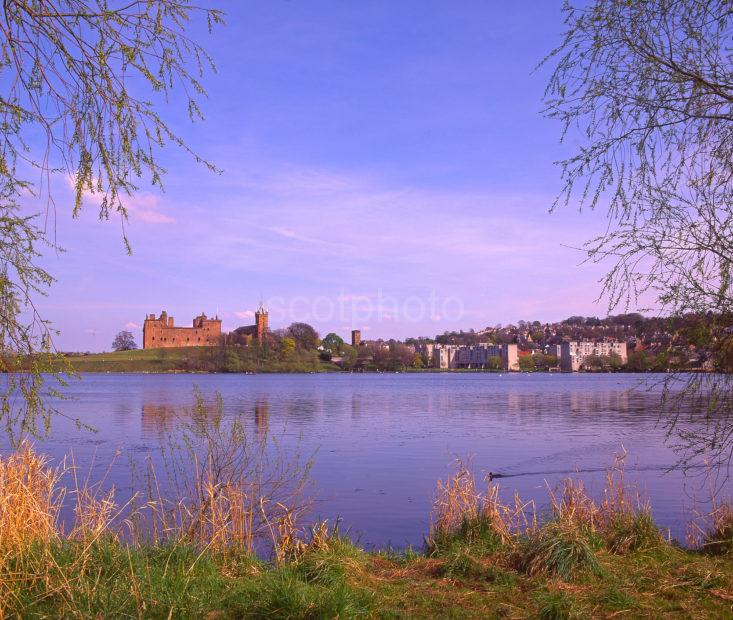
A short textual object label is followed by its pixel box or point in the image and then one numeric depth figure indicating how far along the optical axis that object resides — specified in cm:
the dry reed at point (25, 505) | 675
